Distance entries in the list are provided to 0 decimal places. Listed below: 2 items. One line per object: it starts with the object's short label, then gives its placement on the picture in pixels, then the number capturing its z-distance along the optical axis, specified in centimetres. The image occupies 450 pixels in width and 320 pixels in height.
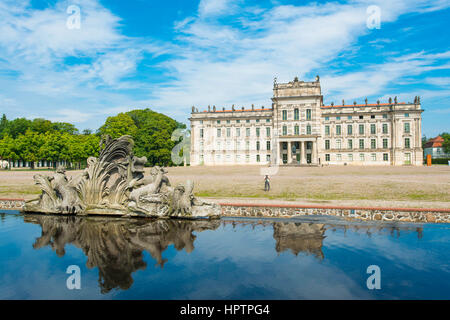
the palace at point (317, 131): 6312
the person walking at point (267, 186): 1991
